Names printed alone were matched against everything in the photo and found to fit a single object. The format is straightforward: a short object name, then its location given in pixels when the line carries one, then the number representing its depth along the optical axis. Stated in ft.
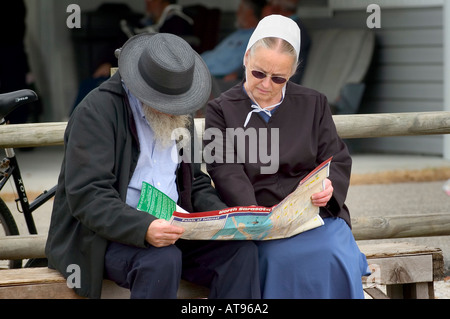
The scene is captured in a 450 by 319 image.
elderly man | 17.74
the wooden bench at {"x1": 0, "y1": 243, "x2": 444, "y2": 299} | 19.11
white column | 49.96
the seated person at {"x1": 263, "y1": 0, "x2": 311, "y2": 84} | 49.49
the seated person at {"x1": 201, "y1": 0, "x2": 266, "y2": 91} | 51.52
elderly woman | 19.26
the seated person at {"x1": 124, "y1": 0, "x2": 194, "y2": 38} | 56.29
